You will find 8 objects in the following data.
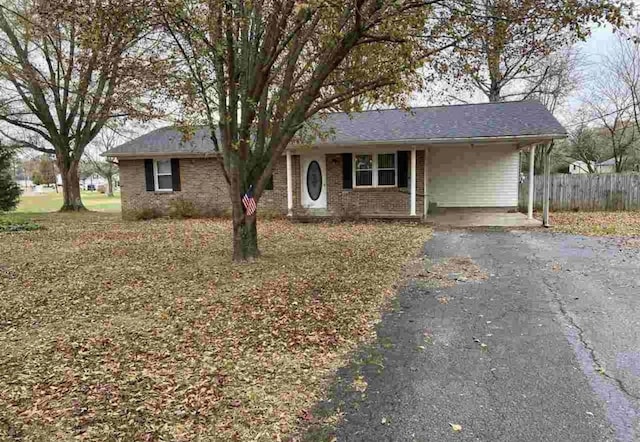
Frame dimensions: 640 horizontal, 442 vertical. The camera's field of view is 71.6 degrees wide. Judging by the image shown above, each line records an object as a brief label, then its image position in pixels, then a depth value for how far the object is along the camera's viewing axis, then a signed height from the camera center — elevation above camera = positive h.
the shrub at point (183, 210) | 16.38 -0.87
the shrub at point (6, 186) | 18.50 +0.19
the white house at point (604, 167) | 38.58 +0.80
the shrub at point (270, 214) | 15.30 -1.05
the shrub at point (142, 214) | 16.34 -1.00
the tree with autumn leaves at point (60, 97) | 10.75 +3.49
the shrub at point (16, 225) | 13.13 -1.06
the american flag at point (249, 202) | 7.57 -0.30
